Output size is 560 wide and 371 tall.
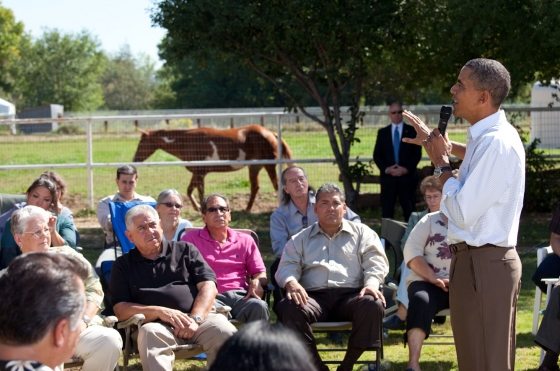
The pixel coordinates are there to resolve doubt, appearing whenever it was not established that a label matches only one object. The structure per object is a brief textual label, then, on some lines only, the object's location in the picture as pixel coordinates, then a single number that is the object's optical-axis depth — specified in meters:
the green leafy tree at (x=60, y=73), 55.91
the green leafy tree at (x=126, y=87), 77.01
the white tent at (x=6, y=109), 30.50
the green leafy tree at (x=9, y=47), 51.19
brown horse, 12.91
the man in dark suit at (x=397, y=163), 10.39
